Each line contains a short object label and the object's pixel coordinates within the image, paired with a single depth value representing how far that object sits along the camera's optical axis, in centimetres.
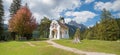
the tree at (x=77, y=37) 1369
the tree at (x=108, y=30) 2018
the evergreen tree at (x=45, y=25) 2620
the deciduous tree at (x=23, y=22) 1771
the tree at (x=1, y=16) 2040
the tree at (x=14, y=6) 2140
